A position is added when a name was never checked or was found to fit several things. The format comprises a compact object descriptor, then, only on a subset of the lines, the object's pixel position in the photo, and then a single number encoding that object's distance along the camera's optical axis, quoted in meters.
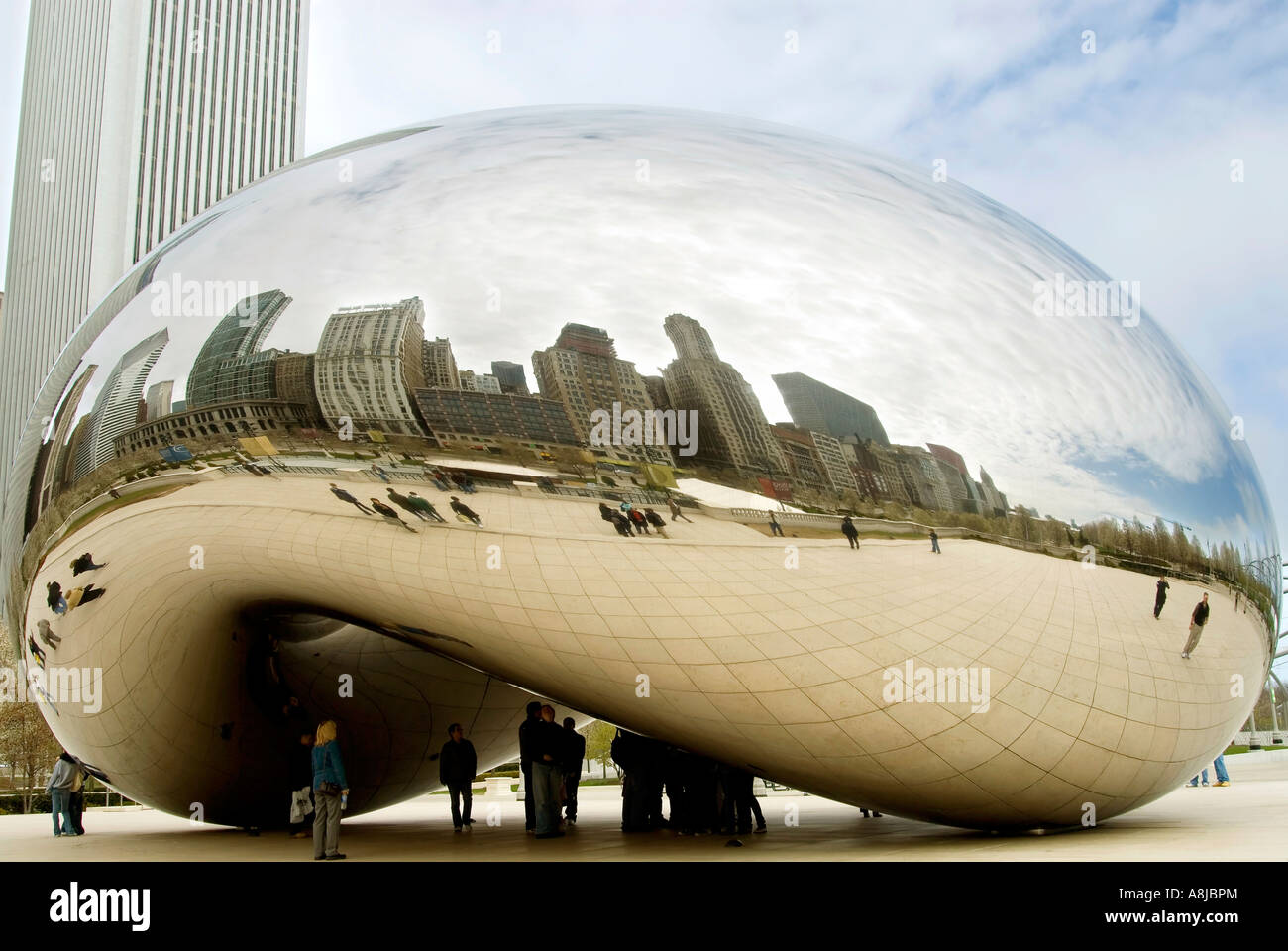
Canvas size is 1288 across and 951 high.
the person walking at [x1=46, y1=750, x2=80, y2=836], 12.88
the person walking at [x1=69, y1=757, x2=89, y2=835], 13.05
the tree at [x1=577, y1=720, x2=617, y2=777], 38.70
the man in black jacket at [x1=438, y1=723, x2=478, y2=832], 11.38
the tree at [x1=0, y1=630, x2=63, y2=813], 26.66
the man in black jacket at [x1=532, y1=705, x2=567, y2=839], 9.70
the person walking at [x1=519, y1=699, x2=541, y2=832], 9.75
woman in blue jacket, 8.21
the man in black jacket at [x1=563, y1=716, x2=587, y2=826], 10.24
